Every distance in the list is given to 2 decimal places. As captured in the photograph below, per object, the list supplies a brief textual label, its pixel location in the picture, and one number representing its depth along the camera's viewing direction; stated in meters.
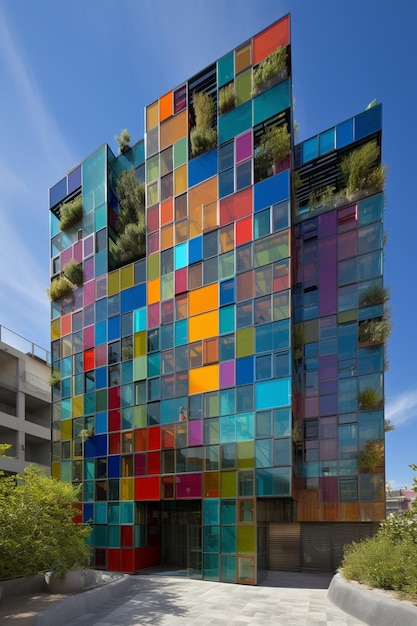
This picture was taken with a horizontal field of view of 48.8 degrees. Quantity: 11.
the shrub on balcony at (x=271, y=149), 22.33
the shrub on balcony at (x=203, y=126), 24.56
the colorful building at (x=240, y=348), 20.94
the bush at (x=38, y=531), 13.56
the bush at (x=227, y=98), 24.08
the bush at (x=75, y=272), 29.23
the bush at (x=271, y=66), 22.73
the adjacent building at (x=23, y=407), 37.50
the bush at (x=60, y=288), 29.81
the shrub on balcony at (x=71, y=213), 30.08
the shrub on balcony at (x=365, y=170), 22.08
